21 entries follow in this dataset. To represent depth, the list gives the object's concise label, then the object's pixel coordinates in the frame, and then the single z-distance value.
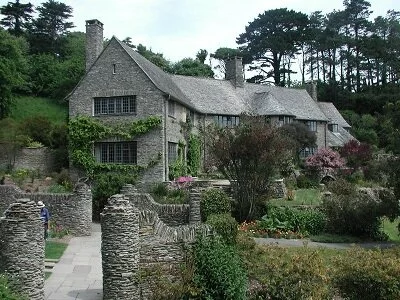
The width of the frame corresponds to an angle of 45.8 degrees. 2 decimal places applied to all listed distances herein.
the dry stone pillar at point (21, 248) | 10.57
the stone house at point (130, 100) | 31.66
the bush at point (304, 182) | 35.75
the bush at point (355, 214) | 21.11
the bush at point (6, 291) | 8.90
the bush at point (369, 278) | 10.21
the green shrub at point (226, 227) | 13.73
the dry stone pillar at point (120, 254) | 11.27
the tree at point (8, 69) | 44.97
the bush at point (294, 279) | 10.35
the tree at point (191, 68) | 61.75
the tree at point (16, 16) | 64.06
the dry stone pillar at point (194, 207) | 22.22
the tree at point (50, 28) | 65.38
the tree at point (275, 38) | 71.12
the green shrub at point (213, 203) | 22.44
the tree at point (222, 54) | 74.44
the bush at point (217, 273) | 10.86
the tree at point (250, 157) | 23.62
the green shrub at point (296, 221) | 22.17
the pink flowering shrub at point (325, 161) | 37.66
